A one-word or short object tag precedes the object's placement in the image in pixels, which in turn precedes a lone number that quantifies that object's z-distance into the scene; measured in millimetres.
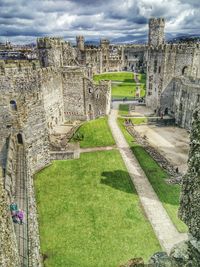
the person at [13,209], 10267
